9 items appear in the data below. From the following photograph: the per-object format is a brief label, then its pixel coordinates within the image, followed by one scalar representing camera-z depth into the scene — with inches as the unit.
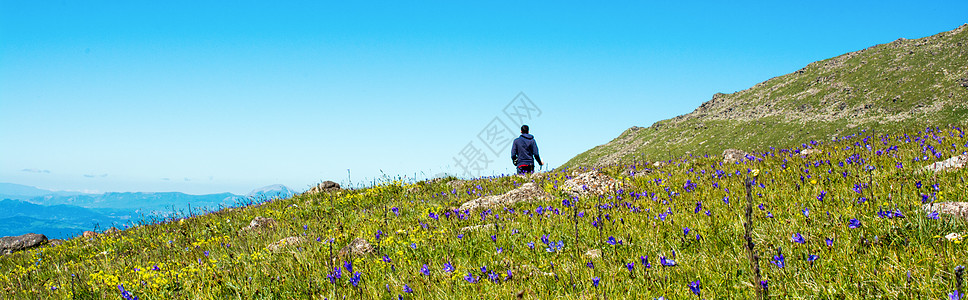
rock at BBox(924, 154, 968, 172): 234.2
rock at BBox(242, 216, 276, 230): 363.0
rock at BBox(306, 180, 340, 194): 542.0
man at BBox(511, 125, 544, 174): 561.3
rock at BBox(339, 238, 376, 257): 209.2
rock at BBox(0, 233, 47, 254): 518.0
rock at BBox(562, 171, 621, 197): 304.5
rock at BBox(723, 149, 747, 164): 409.7
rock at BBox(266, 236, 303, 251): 248.9
